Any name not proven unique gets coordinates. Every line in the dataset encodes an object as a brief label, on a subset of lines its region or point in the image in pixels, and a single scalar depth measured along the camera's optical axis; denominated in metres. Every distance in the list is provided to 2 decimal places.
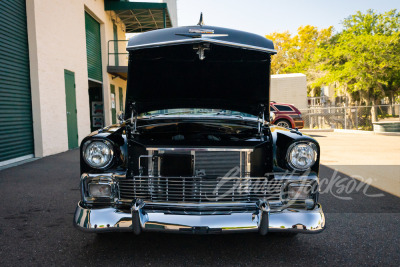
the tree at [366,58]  18.75
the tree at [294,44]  37.62
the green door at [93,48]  12.50
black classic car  2.37
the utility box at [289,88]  21.00
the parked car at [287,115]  13.79
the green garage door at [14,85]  6.95
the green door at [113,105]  15.21
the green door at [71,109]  9.87
